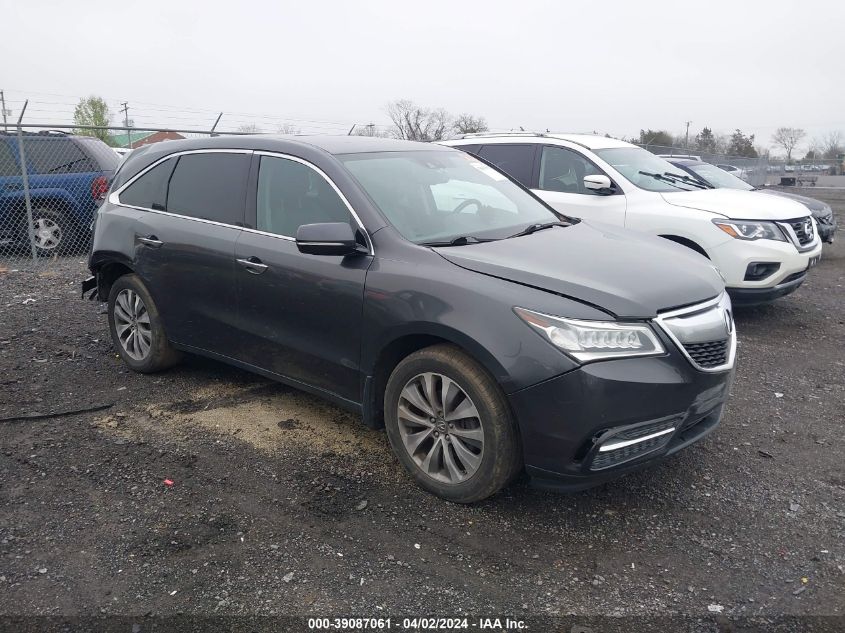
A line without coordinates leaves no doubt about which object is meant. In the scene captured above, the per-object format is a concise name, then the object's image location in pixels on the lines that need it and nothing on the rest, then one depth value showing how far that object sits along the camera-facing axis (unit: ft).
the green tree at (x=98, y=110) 192.85
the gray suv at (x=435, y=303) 9.80
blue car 31.45
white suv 21.50
